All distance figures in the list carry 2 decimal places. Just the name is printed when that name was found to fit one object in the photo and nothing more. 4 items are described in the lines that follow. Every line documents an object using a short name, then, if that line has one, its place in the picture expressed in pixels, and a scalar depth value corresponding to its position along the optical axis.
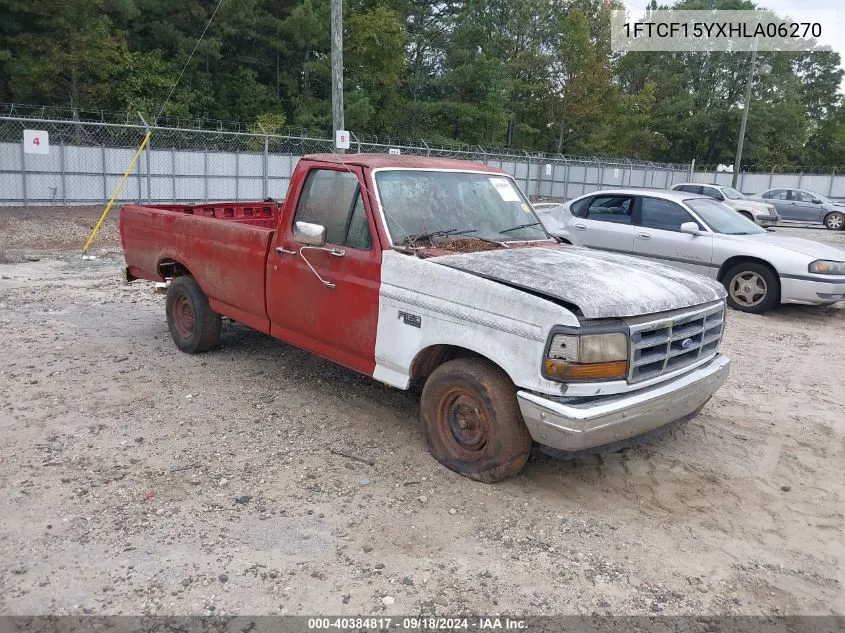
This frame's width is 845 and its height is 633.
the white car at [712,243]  8.82
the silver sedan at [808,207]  26.64
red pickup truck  3.61
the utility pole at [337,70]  15.51
